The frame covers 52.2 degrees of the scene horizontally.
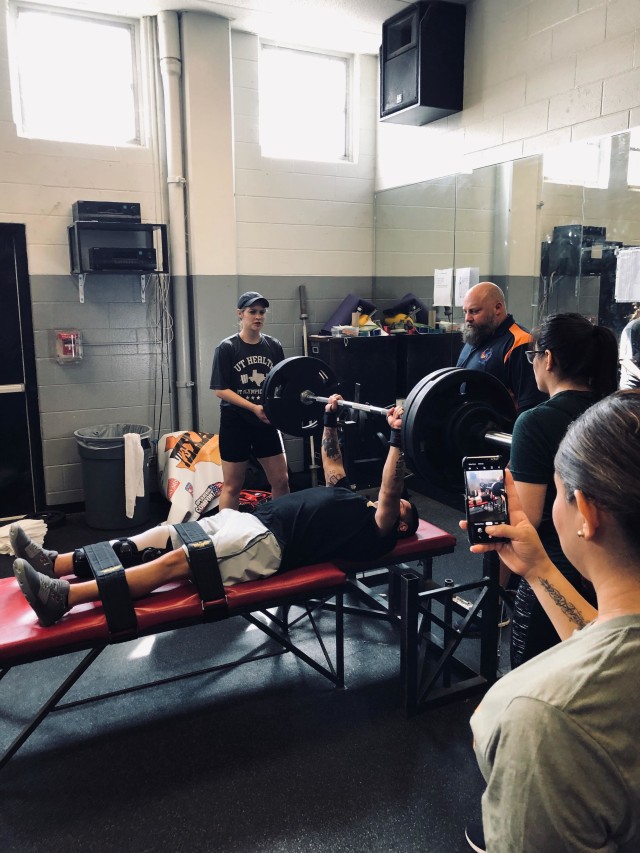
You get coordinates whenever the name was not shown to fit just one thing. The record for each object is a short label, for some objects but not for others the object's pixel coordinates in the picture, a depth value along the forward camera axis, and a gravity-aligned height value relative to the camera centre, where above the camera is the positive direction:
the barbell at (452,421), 1.81 -0.34
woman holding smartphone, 0.66 -0.42
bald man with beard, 2.81 -0.20
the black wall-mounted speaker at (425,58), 3.91 +1.46
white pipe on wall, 4.22 +0.66
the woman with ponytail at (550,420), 1.55 -0.28
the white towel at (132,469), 4.16 -1.06
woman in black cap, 3.75 -0.58
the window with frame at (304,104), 4.77 +1.44
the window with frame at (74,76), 4.10 +1.43
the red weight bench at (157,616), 1.95 -1.00
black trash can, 4.19 -1.15
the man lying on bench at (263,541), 2.24 -0.87
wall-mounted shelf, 4.04 +0.32
